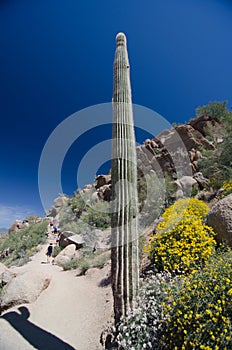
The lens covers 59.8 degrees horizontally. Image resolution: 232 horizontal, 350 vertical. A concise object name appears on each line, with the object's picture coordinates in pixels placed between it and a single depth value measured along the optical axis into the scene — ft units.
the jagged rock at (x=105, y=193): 72.33
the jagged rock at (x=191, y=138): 65.67
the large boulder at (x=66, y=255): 32.46
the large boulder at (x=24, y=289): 17.85
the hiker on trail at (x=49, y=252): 39.12
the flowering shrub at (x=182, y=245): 12.78
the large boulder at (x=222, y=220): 14.12
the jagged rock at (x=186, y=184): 44.25
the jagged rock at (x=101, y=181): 82.87
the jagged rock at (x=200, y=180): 42.36
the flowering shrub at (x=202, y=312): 6.96
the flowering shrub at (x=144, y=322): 8.92
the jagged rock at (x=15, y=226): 92.23
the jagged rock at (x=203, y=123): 71.05
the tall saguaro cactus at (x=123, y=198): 10.84
